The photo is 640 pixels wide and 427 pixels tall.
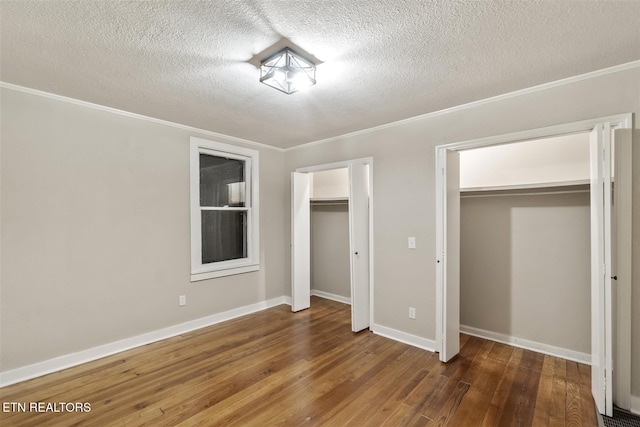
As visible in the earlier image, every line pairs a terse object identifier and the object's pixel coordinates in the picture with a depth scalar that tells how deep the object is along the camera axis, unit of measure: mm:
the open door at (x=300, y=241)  4455
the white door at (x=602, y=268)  2049
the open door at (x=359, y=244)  3660
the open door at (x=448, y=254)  2945
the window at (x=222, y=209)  3742
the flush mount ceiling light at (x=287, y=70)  2012
